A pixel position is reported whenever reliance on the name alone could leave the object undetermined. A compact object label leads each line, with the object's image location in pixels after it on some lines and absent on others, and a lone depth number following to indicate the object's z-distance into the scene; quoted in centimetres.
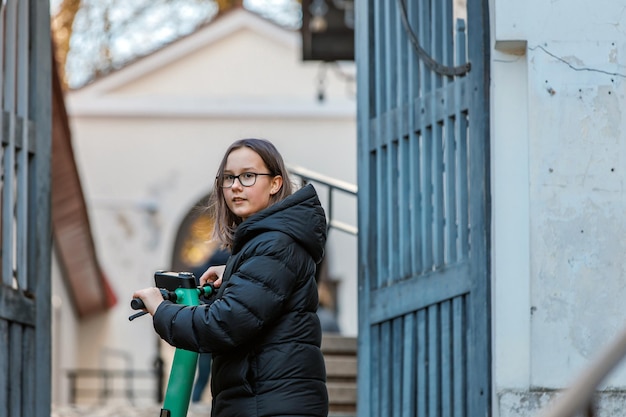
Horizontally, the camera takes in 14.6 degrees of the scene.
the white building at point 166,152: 3547
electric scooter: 752
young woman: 735
